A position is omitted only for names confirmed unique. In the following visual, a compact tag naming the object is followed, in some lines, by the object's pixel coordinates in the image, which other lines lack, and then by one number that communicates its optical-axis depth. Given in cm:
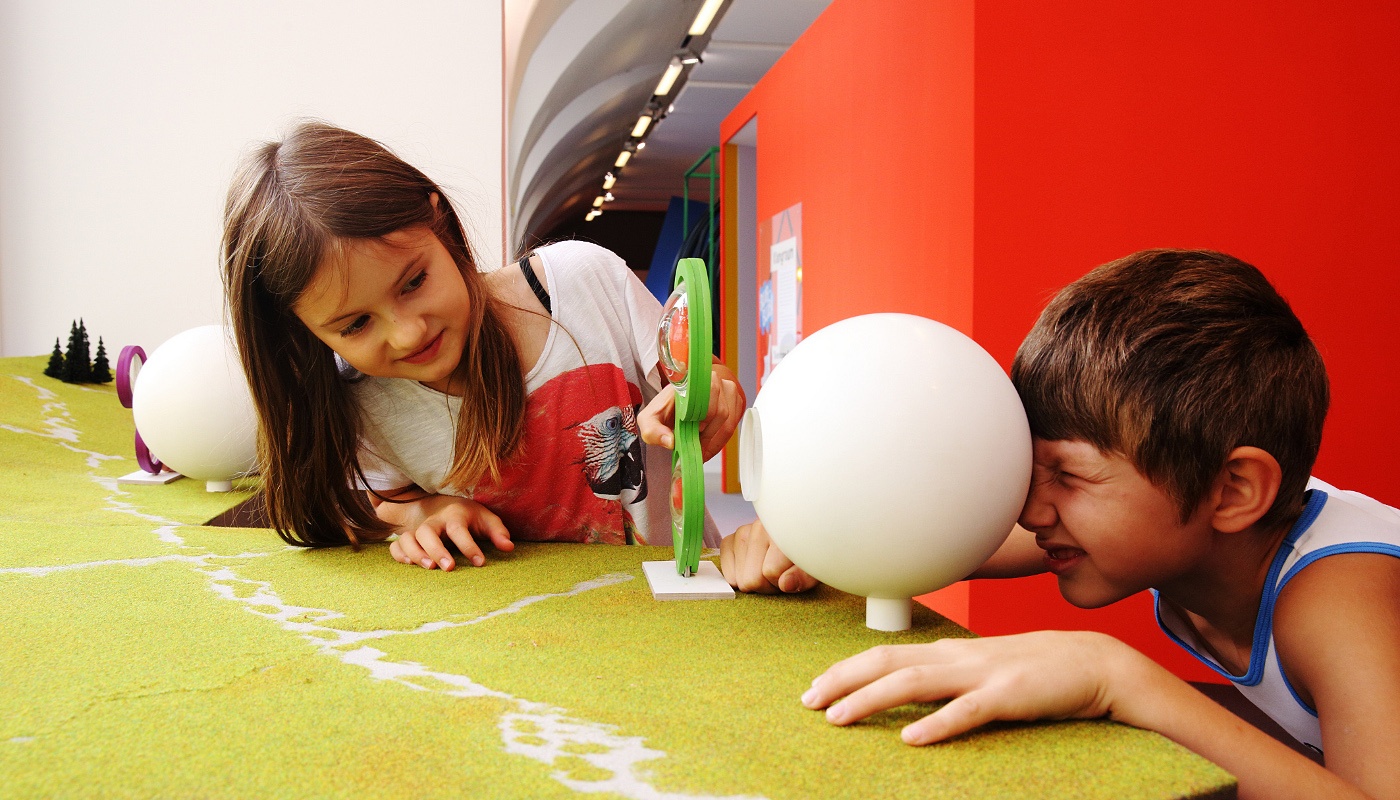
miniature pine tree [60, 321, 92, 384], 231
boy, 65
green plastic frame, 74
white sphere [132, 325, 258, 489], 166
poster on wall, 355
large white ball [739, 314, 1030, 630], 60
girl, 93
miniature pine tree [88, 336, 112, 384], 239
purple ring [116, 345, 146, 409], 203
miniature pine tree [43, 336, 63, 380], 227
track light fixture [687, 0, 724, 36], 452
